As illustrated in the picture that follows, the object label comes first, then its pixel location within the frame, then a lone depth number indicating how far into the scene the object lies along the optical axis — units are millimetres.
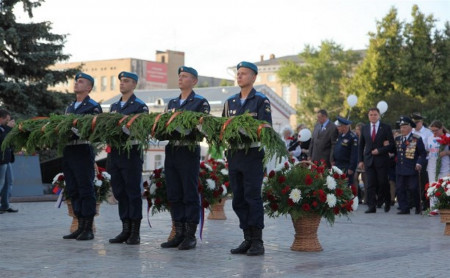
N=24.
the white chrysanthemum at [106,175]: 11784
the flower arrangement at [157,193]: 10641
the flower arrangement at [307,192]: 9180
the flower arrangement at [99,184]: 11586
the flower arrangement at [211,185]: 12156
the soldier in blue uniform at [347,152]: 17156
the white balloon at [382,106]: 25281
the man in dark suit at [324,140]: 17234
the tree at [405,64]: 57844
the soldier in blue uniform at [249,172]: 8734
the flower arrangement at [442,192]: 11508
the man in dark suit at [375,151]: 16188
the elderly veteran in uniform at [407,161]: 15984
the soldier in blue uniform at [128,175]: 9555
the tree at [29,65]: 26141
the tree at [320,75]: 86562
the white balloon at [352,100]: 26856
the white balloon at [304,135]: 19531
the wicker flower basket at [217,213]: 14031
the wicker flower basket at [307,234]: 9219
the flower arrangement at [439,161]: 15211
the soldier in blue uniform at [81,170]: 9969
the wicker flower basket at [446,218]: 11469
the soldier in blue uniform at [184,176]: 9242
